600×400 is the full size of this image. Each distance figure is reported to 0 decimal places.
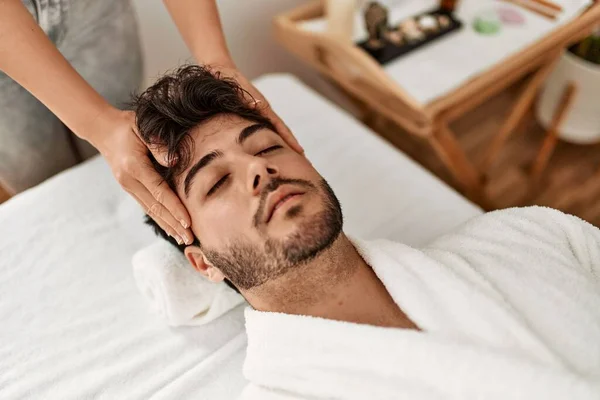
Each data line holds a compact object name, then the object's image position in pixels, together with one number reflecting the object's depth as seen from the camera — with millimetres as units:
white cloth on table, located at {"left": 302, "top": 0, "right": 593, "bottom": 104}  1422
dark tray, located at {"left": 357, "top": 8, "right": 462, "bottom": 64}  1527
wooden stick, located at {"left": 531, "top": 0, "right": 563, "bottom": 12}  1508
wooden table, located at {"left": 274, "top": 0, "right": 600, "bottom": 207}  1330
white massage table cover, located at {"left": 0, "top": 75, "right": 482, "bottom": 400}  1064
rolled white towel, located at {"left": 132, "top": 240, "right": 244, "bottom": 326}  1096
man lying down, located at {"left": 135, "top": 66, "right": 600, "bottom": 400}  831
